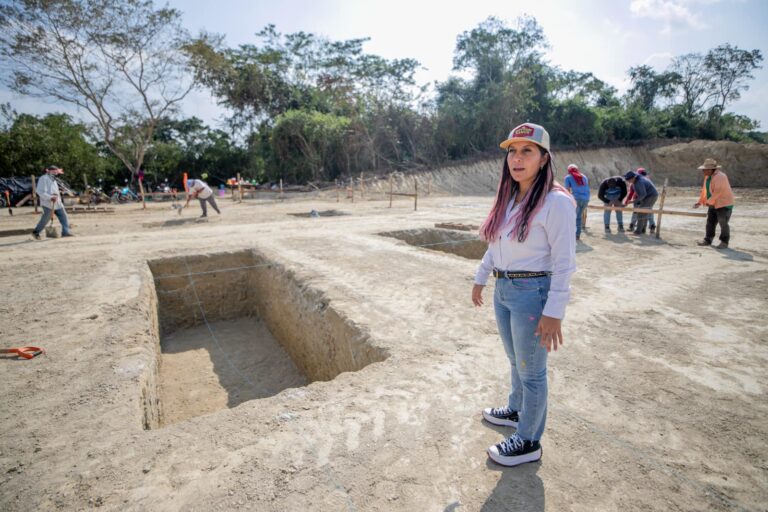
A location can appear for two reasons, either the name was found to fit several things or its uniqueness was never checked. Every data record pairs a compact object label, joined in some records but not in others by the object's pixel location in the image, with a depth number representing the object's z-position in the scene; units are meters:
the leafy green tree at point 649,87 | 37.19
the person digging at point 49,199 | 8.45
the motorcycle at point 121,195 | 22.59
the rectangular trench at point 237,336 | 4.37
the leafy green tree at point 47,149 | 22.97
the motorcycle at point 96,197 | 20.18
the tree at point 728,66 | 33.75
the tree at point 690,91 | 35.72
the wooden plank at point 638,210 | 8.28
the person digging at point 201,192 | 12.77
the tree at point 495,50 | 28.84
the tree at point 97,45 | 19.56
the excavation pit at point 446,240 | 8.98
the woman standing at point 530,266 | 1.71
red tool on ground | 3.27
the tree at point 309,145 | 27.03
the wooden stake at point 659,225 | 8.71
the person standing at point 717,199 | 7.23
